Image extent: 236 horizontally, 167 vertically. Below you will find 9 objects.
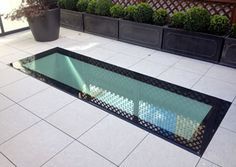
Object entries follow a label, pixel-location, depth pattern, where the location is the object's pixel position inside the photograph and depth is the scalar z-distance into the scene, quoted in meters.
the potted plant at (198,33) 3.44
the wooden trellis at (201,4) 3.80
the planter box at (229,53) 3.30
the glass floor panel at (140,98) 2.27
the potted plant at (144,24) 3.95
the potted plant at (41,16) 4.14
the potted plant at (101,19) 4.46
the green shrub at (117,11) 4.36
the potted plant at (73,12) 4.85
